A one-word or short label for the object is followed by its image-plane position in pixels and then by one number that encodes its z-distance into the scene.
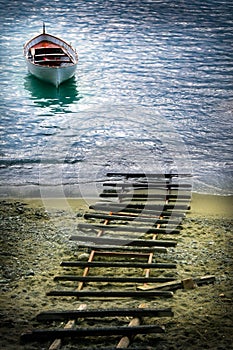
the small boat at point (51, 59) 27.45
